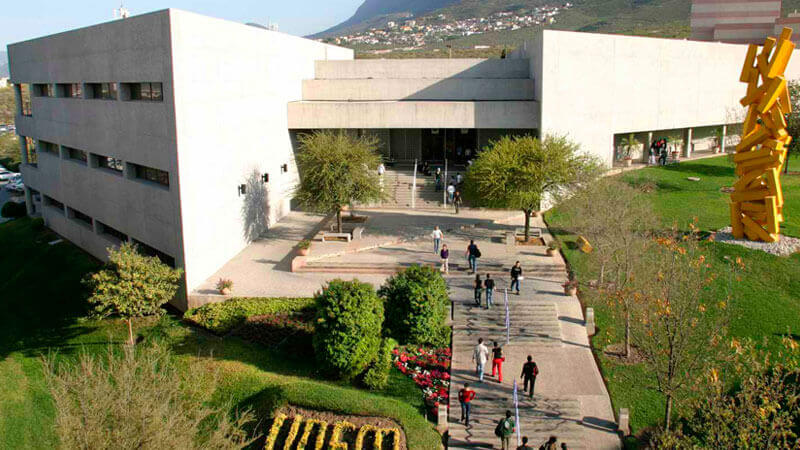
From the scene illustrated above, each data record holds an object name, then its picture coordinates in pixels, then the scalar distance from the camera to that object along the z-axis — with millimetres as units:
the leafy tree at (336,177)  30297
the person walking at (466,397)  17641
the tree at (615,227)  22281
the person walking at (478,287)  23578
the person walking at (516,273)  24281
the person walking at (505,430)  16312
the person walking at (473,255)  26469
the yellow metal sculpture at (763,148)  26250
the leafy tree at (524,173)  29203
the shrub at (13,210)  45938
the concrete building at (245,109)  25906
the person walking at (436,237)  28594
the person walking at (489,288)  23219
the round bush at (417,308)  21594
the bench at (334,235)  31022
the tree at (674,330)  16391
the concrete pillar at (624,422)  17359
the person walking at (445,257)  26422
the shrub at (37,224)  40281
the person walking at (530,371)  18453
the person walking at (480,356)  19422
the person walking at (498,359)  19375
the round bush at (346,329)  19797
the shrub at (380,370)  19625
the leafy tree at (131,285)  22516
